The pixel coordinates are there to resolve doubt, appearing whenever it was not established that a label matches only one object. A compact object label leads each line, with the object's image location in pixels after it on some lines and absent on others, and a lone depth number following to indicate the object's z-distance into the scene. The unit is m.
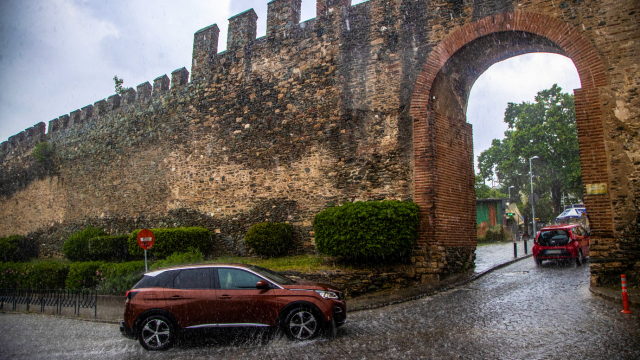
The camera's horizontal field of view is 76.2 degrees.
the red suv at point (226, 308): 5.94
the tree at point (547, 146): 33.72
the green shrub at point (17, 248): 22.44
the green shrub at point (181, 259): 11.62
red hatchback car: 12.14
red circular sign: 10.42
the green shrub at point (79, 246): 17.44
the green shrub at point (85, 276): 12.63
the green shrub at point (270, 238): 12.29
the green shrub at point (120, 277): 11.44
